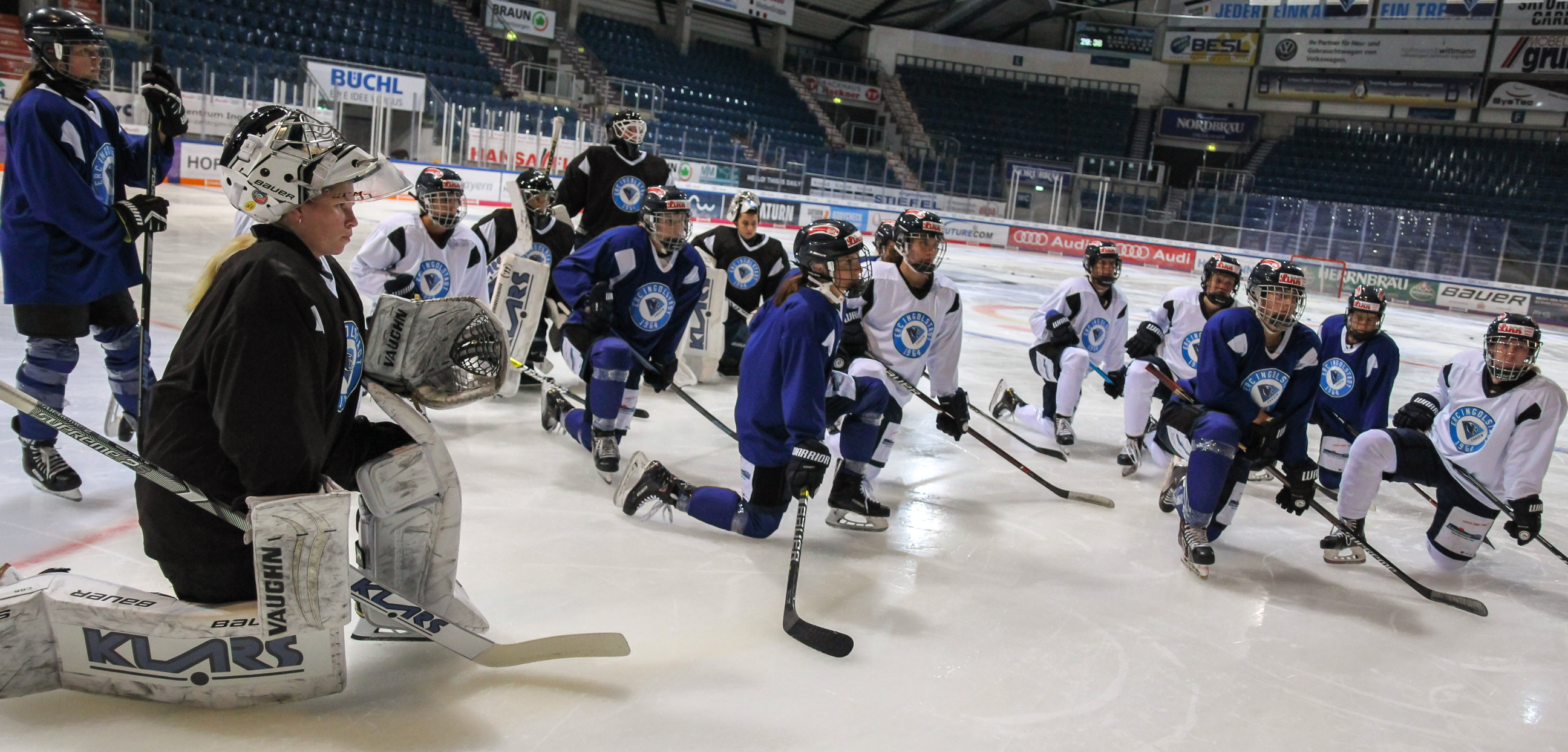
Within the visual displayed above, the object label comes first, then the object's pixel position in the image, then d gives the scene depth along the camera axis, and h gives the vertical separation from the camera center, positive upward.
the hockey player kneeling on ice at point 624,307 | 4.11 -0.40
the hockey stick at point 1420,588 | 3.54 -0.98
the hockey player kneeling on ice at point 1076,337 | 5.56 -0.43
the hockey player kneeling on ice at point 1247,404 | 3.69 -0.45
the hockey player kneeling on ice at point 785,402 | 3.22 -0.55
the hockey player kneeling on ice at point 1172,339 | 4.96 -0.35
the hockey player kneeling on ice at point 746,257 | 6.08 -0.22
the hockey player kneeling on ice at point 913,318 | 4.30 -0.33
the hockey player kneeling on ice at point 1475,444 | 3.73 -0.53
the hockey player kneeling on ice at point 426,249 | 4.54 -0.29
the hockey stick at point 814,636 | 2.69 -1.03
